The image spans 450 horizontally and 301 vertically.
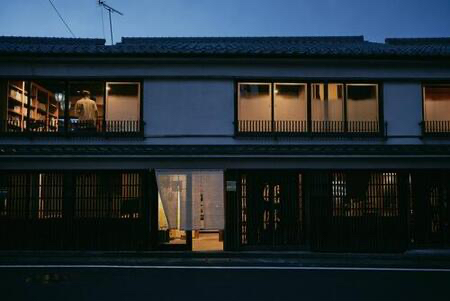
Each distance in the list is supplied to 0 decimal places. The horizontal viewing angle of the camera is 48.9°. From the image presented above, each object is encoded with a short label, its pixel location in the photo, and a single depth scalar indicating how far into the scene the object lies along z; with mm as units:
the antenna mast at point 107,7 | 25188
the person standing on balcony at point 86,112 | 18500
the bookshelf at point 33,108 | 18500
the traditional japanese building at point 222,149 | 17953
